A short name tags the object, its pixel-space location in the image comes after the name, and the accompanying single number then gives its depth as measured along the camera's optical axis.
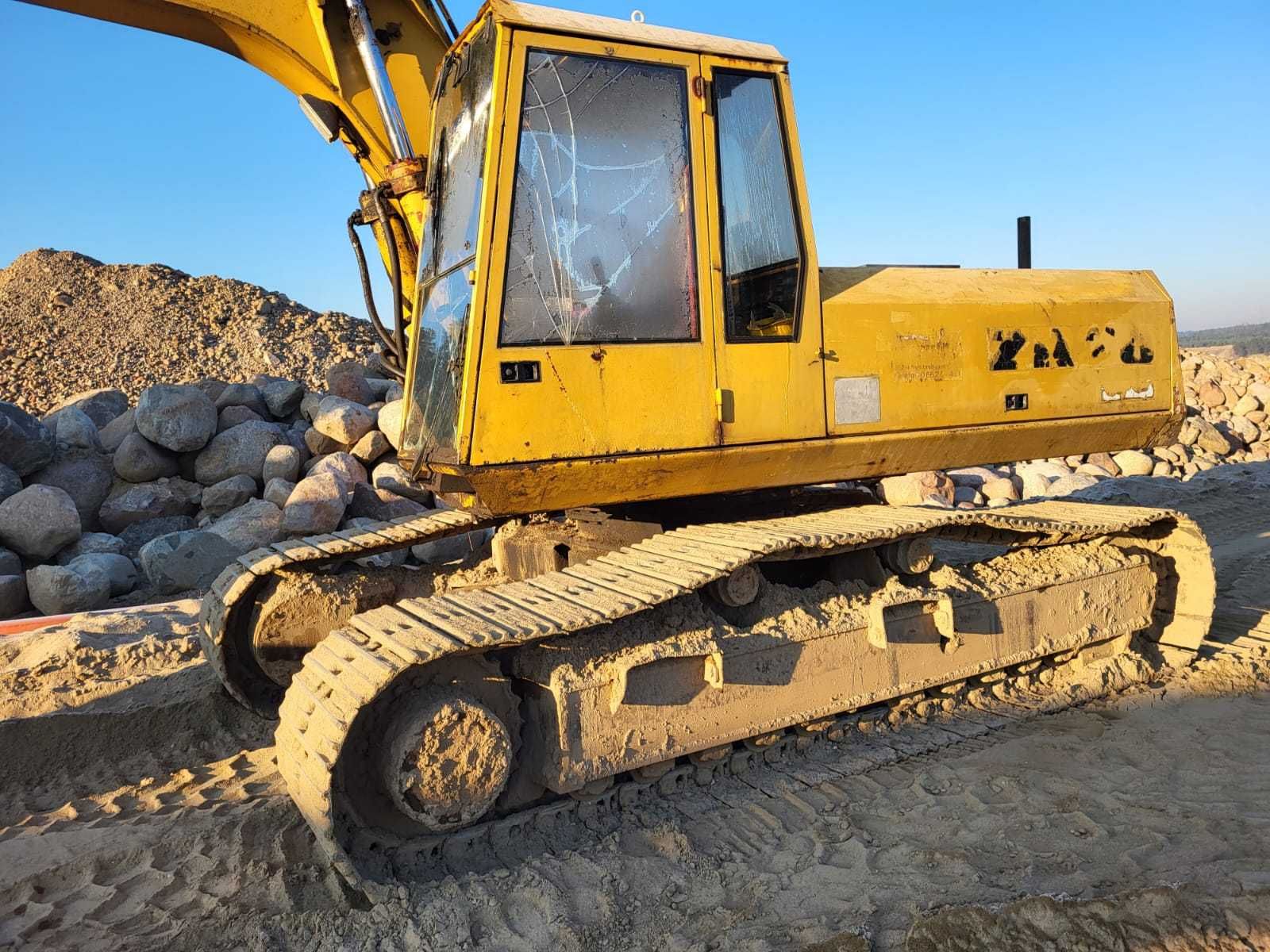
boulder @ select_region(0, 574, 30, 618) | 6.80
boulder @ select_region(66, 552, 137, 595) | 7.12
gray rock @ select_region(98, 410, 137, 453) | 9.34
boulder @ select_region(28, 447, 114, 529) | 8.55
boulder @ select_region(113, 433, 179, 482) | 8.80
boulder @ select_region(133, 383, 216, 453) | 8.88
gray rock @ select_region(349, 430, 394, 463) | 9.07
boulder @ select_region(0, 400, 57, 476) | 8.31
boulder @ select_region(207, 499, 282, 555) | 7.71
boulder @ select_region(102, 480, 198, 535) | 8.52
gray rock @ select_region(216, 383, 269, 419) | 9.95
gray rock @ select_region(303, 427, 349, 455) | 9.29
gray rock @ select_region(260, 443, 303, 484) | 8.83
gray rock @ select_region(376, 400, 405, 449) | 8.91
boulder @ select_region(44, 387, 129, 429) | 10.34
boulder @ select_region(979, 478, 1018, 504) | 10.31
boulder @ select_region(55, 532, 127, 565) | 7.66
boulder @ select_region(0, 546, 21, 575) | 7.15
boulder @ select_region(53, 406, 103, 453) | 9.06
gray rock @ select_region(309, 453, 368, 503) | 8.40
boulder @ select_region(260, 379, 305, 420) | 10.16
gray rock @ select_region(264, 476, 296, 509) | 8.49
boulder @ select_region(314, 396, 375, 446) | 9.16
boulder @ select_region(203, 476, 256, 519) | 8.61
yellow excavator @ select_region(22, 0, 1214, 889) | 3.22
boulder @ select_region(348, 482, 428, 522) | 8.39
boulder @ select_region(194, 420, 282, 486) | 8.98
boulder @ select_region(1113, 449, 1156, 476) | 11.77
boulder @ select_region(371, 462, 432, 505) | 8.69
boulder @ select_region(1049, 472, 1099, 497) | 10.23
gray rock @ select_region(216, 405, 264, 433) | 9.54
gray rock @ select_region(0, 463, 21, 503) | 7.96
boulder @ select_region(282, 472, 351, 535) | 7.88
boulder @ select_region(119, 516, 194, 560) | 8.31
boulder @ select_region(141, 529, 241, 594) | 7.25
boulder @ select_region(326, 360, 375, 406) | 10.27
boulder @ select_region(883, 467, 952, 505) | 9.18
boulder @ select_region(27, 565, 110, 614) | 6.81
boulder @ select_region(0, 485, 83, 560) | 7.44
